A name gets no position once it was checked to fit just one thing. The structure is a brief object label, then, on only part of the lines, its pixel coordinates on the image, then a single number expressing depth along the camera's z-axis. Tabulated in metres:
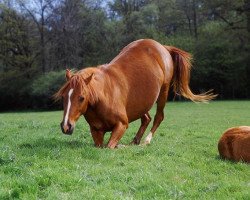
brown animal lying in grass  8.07
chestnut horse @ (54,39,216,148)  8.50
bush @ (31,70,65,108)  59.38
